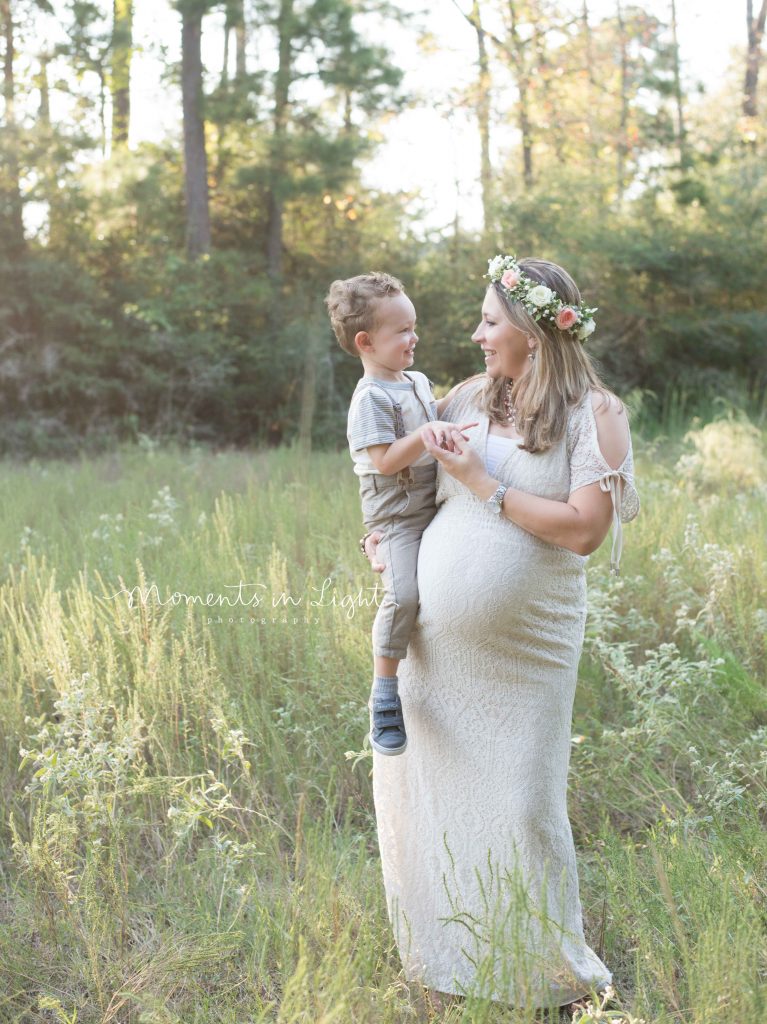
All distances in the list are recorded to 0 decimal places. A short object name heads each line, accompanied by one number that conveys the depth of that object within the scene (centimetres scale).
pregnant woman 300
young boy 319
